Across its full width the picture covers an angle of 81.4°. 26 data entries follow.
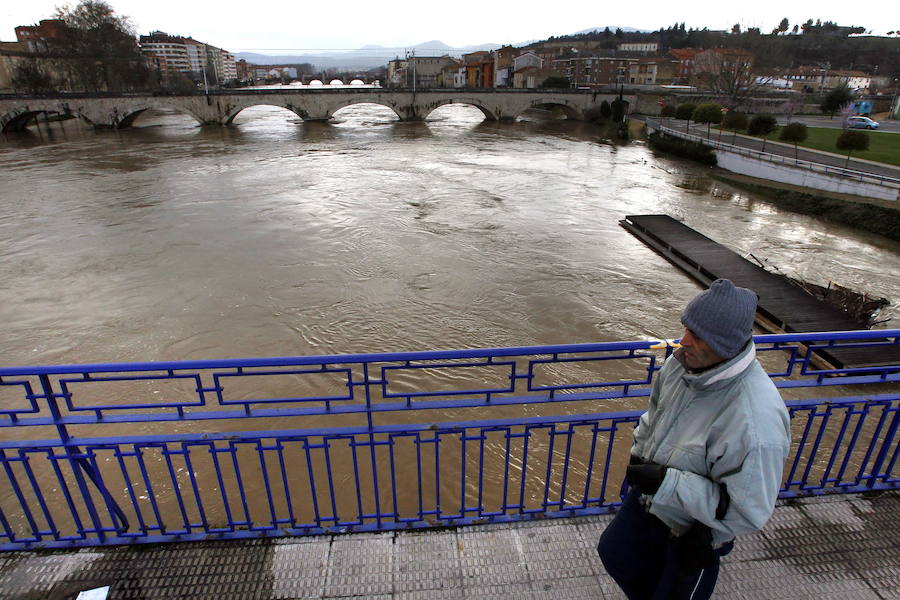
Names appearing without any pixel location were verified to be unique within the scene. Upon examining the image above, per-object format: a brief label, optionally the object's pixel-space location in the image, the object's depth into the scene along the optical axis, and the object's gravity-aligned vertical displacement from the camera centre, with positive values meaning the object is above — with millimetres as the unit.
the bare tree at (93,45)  49781 +1700
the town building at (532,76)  78750 -1239
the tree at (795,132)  25281 -2839
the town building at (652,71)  77188 -439
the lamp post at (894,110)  44156 -3160
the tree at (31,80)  49988 -1415
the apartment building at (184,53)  121312 +2631
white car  35594 -3367
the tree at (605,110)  47750 -3575
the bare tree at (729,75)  49969 -593
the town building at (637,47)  108825 +4072
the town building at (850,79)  69188 -1207
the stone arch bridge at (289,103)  39688 -2907
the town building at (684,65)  77844 +417
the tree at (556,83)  70812 -1973
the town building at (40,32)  49906 +3682
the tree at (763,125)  27125 -2702
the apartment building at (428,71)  109875 -919
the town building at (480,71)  92250 -702
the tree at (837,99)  40969 -2176
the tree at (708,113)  30895 -2471
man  1668 -1178
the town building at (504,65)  89812 +288
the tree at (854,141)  21797 -2745
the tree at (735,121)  31016 -2872
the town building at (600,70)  75188 -326
